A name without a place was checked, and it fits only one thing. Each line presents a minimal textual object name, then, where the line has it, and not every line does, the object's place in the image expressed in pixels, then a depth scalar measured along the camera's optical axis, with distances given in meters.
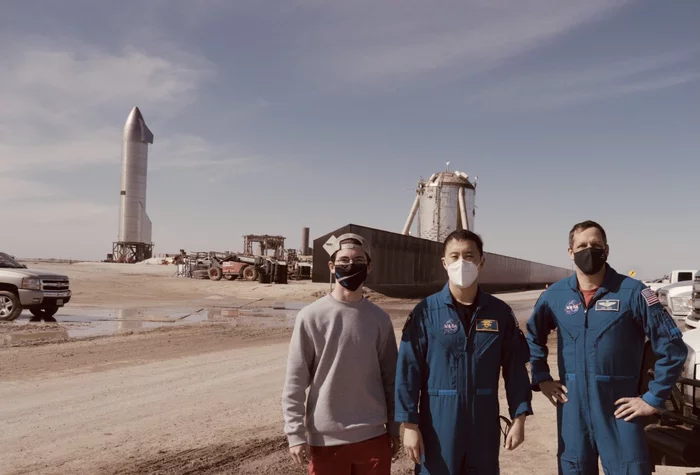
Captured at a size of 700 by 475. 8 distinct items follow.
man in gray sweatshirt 3.18
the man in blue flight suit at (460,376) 3.13
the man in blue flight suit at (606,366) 3.36
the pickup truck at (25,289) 17.14
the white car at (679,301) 12.41
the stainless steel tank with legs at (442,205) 47.09
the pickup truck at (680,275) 18.07
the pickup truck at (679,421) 3.91
